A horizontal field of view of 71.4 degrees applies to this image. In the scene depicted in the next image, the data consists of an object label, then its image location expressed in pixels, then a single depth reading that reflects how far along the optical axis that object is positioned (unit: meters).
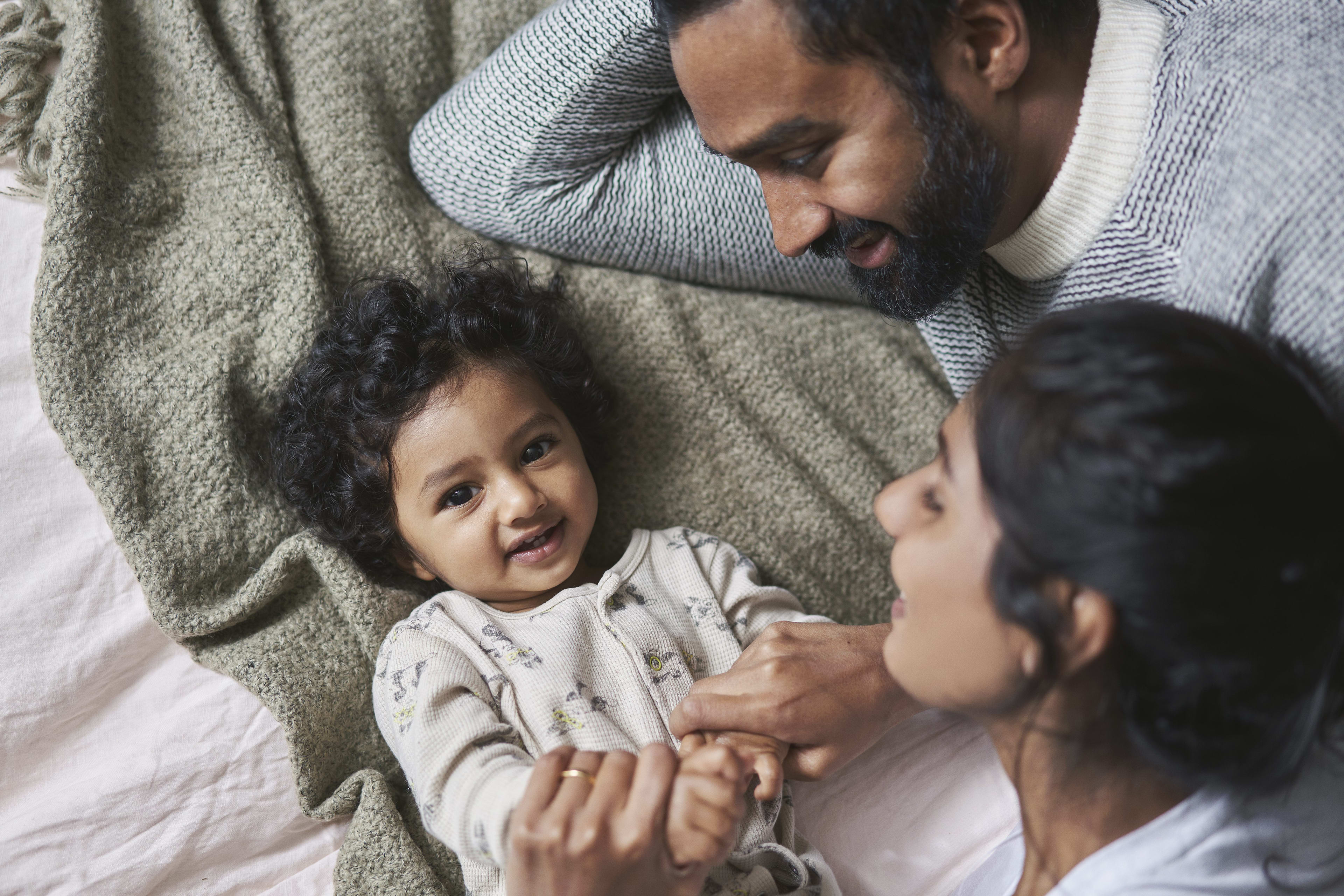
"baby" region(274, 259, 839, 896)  1.11
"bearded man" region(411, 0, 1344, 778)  0.91
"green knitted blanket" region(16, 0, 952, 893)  1.19
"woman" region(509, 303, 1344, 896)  0.73
